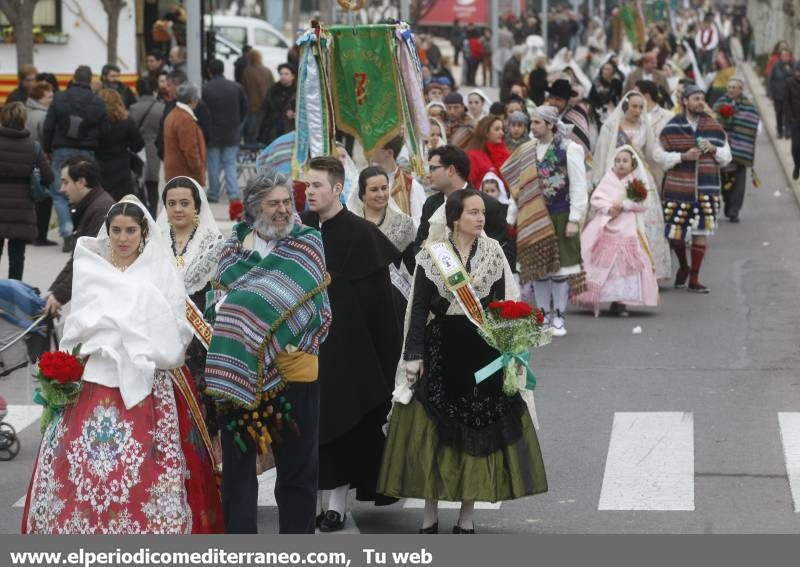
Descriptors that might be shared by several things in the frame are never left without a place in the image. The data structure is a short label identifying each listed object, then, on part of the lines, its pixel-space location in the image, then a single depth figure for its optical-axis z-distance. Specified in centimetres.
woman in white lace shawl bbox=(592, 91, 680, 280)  1670
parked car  3769
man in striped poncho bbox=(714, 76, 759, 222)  2197
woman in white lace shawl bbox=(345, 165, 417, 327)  986
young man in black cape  874
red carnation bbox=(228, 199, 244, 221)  1058
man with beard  730
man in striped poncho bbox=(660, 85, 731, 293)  1706
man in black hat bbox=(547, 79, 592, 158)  1745
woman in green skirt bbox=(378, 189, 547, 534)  852
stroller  988
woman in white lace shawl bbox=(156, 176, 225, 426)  909
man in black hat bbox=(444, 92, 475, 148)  1817
